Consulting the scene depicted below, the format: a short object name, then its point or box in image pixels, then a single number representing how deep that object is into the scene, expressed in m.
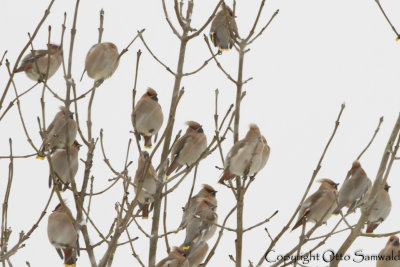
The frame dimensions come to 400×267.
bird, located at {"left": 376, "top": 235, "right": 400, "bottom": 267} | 13.17
